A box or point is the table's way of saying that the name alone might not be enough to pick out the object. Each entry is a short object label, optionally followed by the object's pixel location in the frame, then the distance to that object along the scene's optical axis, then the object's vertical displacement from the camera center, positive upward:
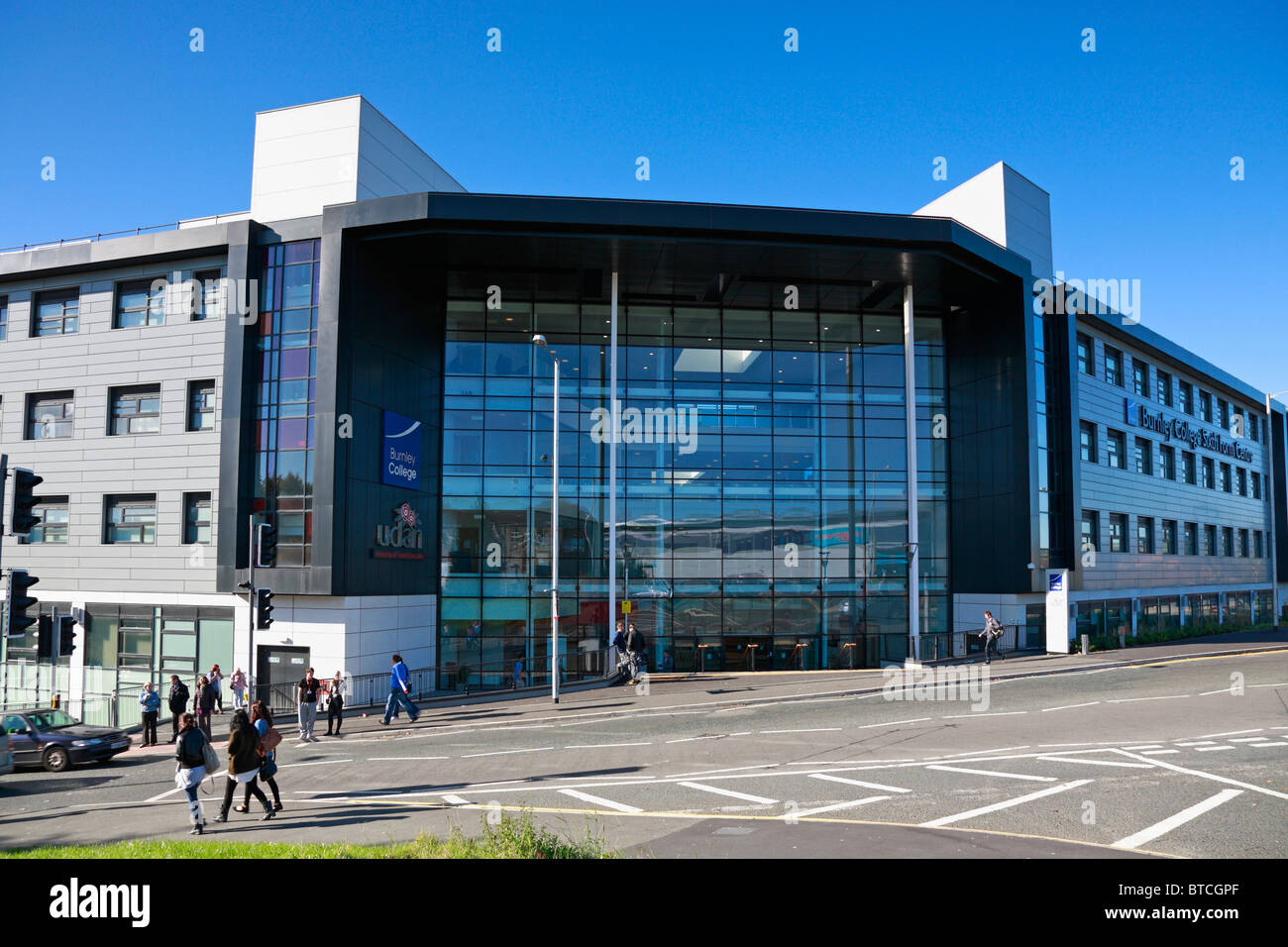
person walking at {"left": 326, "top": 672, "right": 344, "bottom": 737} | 20.94 -3.88
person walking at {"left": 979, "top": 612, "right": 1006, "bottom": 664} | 28.19 -2.69
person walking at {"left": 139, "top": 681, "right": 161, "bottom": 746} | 21.84 -4.19
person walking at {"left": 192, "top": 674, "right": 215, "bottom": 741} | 21.42 -3.93
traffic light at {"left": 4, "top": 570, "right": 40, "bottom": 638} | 12.93 -0.84
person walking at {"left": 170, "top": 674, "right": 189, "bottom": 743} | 21.33 -3.79
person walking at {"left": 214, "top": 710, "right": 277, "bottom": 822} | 12.16 -3.05
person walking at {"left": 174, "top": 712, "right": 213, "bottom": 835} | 11.58 -2.98
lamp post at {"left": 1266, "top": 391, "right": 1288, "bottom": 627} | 58.79 +5.32
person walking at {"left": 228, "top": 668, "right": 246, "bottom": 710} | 21.10 -3.40
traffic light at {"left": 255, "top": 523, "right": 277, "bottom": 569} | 19.85 +0.07
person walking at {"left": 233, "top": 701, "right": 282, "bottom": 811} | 12.38 -2.88
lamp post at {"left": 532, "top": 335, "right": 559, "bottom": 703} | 24.70 -0.72
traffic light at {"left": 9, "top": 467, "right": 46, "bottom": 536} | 12.62 +0.72
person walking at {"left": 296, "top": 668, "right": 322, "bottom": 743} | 20.12 -3.64
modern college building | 27.16 +4.65
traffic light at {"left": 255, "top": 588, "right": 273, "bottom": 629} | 20.69 -1.46
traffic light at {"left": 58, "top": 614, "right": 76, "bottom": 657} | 17.36 -1.80
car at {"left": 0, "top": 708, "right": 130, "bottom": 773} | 19.16 -4.44
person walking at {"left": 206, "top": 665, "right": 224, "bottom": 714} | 23.70 -3.79
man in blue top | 22.12 -3.76
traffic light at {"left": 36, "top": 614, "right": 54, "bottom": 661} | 16.58 -1.78
